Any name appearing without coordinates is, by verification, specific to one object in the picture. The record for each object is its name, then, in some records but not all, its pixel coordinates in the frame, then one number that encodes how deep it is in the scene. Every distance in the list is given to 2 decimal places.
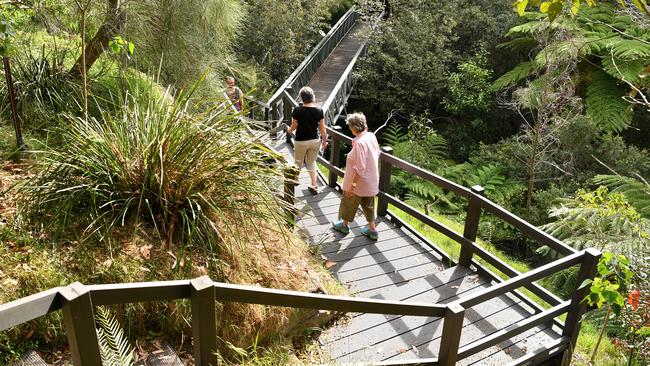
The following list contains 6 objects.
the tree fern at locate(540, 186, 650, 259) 6.49
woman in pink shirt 4.94
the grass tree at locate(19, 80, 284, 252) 3.35
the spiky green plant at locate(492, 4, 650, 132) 11.05
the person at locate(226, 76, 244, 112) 8.44
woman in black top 6.02
